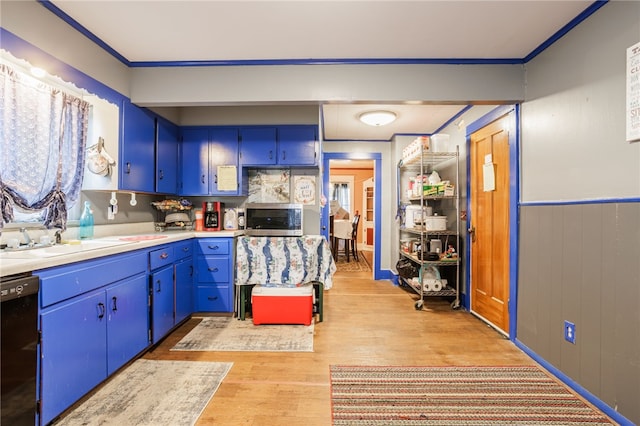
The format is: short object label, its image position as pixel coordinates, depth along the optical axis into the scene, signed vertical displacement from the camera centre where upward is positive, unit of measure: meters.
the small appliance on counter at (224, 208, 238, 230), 3.38 -0.07
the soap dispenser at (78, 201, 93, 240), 2.21 -0.08
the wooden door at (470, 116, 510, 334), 2.61 -0.12
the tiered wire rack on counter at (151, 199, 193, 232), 3.18 -0.03
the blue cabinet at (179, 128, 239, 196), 3.31 +0.63
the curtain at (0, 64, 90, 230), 1.64 +0.42
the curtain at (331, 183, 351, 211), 8.58 +0.53
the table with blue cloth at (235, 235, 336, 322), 2.88 -0.50
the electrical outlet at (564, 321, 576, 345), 1.83 -0.76
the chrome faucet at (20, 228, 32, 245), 1.74 -0.14
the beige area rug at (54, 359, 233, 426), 1.55 -1.09
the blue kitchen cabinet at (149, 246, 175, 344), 2.25 -0.64
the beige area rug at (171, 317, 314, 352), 2.36 -1.09
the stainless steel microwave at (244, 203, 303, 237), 3.09 -0.07
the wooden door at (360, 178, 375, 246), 8.11 +0.03
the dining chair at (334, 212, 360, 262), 6.65 -0.63
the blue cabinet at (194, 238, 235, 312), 2.94 -0.62
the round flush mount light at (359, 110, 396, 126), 3.39 +1.13
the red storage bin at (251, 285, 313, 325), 2.81 -0.89
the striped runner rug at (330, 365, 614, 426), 1.58 -1.11
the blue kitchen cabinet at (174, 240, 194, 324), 2.62 -0.62
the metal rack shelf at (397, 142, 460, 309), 3.38 -0.22
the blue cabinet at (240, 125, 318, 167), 3.28 +0.75
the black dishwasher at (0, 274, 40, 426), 1.19 -0.58
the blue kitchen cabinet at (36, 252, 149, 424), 1.39 -0.63
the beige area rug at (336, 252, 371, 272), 5.66 -1.09
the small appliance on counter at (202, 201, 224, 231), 3.26 -0.06
